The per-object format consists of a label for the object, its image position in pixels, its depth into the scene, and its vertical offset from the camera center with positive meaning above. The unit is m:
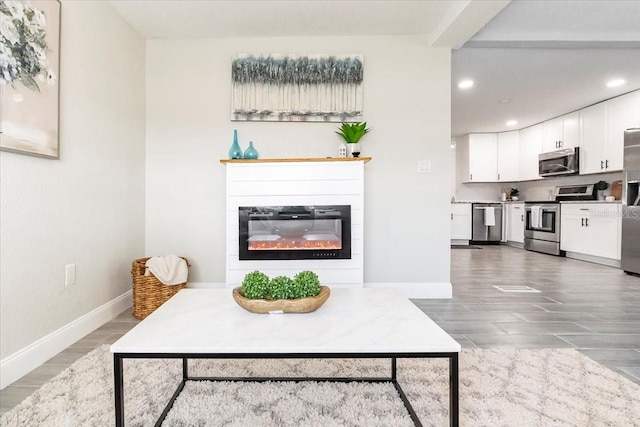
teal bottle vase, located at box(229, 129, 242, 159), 3.04 +0.54
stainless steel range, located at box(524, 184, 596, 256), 5.86 -0.07
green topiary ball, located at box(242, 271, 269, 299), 1.32 -0.27
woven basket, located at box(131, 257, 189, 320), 2.60 -0.60
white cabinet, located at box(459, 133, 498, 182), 7.51 +1.22
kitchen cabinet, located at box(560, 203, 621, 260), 4.83 -0.20
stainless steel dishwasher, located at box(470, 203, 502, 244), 7.42 -0.19
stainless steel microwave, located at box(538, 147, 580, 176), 5.70 +0.89
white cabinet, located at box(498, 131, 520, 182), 7.26 +1.21
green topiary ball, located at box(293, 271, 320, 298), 1.32 -0.27
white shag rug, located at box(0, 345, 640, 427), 1.33 -0.77
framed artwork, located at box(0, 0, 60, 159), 1.65 +0.69
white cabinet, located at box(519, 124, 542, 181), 6.64 +1.24
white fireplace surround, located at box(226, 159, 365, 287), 2.98 +0.18
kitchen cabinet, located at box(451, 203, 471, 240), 7.52 -0.14
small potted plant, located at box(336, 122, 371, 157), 3.05 +0.68
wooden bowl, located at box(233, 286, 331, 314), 1.28 -0.33
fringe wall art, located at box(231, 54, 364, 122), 3.21 +1.14
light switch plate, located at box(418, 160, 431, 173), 3.25 +0.44
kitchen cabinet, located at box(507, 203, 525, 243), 6.91 -0.15
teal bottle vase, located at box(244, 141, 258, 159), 3.03 +0.52
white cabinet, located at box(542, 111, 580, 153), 5.70 +1.40
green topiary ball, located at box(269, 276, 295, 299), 1.32 -0.28
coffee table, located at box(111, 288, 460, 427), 1.01 -0.38
